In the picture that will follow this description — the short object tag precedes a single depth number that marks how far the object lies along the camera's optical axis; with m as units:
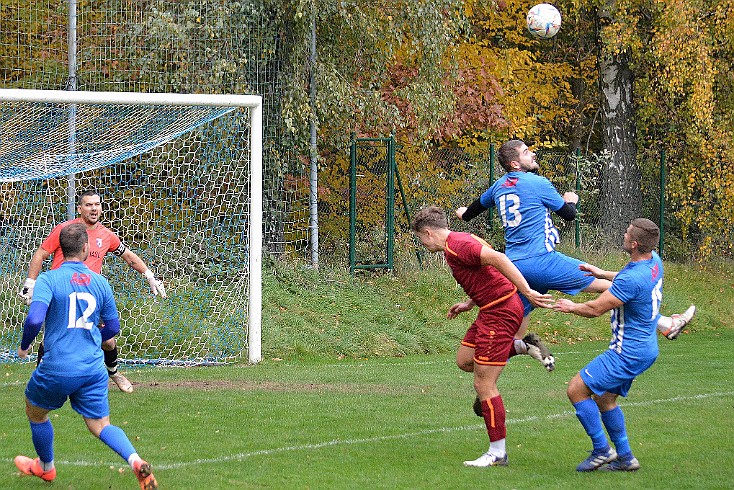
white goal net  25.81
